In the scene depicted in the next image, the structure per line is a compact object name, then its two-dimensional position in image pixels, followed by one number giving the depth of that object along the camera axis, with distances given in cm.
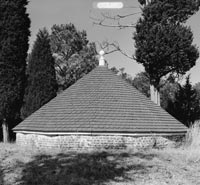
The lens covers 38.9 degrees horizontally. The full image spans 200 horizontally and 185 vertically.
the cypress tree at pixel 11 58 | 1702
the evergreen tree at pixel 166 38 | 1822
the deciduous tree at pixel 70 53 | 3091
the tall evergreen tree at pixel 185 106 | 2158
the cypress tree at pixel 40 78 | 2009
